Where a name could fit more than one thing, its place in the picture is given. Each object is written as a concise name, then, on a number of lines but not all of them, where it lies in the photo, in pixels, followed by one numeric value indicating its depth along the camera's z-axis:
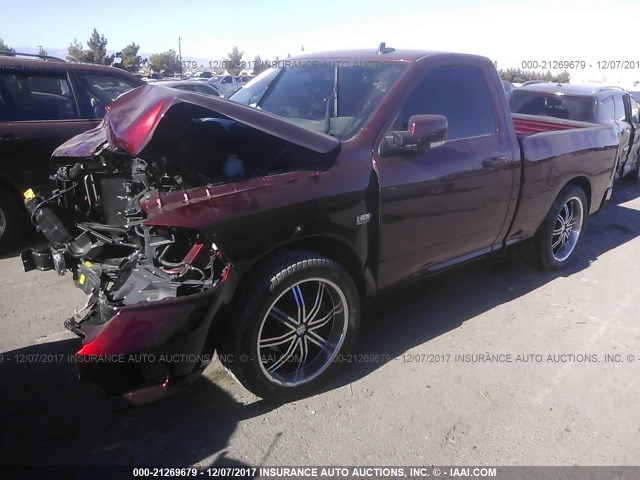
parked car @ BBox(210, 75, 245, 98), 24.19
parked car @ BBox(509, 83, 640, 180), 7.40
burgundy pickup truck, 2.43
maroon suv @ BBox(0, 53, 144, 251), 4.98
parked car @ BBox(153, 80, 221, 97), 9.66
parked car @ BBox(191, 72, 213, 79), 30.65
